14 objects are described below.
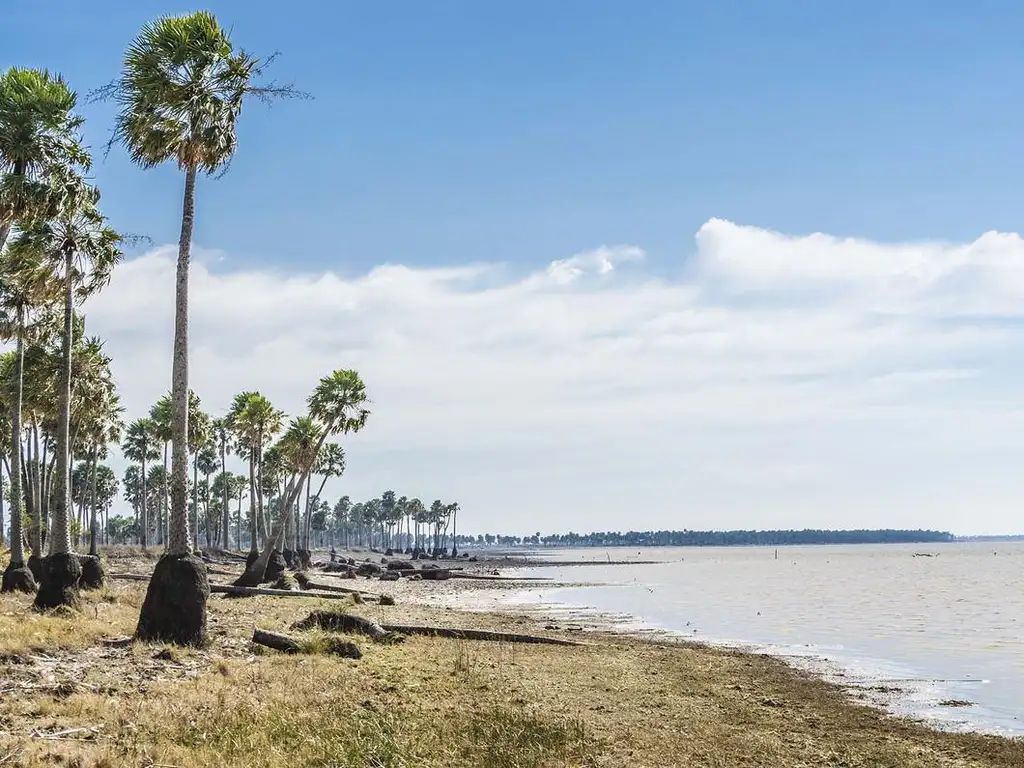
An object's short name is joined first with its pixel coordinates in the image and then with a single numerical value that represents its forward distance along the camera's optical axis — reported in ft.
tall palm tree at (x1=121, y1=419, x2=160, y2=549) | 320.56
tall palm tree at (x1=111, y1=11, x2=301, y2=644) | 69.00
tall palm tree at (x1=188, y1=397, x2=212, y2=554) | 228.02
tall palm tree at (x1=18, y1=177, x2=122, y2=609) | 78.54
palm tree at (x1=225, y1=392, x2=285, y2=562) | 220.23
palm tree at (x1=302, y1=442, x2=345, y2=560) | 391.75
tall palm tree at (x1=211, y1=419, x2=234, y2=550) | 320.25
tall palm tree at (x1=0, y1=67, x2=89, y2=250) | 79.36
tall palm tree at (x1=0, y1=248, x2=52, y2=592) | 94.38
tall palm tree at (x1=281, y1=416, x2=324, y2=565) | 220.64
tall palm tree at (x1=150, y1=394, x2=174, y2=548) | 247.91
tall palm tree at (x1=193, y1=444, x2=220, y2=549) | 437.25
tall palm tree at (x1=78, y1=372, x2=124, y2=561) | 156.56
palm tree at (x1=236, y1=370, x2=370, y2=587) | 198.18
